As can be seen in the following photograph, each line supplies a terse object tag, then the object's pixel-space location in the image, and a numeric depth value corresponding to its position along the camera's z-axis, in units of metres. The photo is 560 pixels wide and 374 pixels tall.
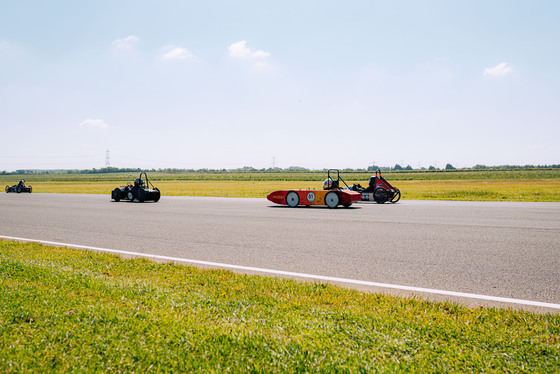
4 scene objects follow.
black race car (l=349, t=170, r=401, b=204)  21.19
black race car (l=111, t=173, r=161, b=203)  22.39
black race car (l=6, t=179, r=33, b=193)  36.50
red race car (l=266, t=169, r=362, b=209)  18.03
